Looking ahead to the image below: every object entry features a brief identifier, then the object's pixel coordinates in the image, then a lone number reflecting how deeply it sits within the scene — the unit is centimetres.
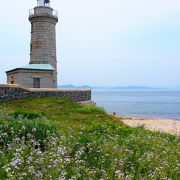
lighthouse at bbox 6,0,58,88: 2217
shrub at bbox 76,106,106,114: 1443
